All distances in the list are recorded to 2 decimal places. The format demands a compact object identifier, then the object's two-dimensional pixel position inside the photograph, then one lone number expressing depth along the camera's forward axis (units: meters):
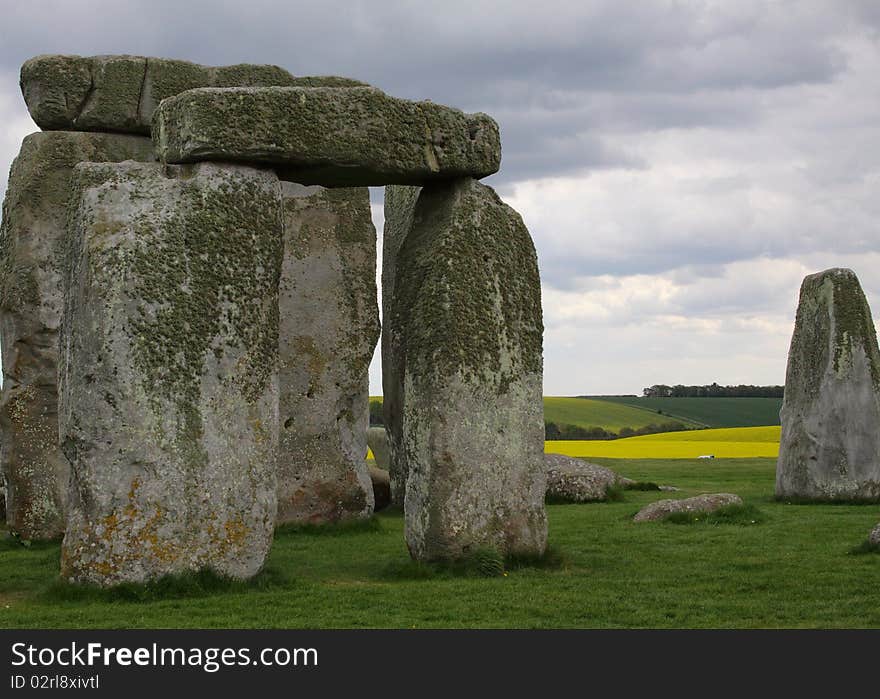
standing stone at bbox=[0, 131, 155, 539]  15.72
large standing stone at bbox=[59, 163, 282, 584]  10.22
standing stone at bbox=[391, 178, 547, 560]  11.59
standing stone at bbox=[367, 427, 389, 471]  26.45
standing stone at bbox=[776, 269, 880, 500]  19.27
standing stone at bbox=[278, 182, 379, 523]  16.61
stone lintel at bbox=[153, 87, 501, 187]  10.85
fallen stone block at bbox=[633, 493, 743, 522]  16.06
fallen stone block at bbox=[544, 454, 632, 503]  20.06
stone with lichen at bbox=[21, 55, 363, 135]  15.92
